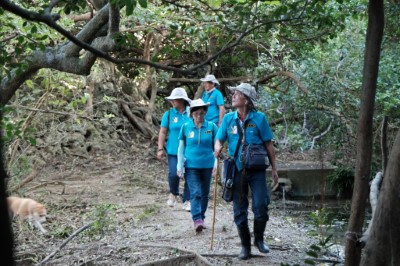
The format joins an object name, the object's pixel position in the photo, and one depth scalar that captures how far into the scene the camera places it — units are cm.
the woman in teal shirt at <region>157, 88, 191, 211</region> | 981
